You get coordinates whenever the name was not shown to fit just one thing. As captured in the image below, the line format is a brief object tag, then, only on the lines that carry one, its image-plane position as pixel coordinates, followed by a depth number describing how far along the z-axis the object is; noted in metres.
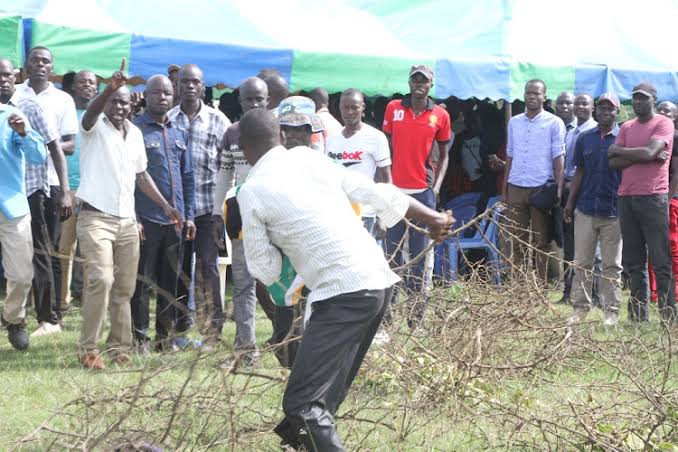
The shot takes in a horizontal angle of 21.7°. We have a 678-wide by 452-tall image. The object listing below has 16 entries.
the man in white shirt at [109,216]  11.11
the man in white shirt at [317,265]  6.81
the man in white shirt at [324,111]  13.58
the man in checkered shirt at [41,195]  12.41
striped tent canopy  15.52
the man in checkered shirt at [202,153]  12.56
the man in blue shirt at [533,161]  16.51
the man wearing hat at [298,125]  9.08
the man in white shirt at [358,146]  13.28
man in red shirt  15.05
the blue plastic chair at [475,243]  17.38
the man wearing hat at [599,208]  15.01
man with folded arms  14.19
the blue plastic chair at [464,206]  20.01
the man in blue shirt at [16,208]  11.46
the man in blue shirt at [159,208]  12.18
